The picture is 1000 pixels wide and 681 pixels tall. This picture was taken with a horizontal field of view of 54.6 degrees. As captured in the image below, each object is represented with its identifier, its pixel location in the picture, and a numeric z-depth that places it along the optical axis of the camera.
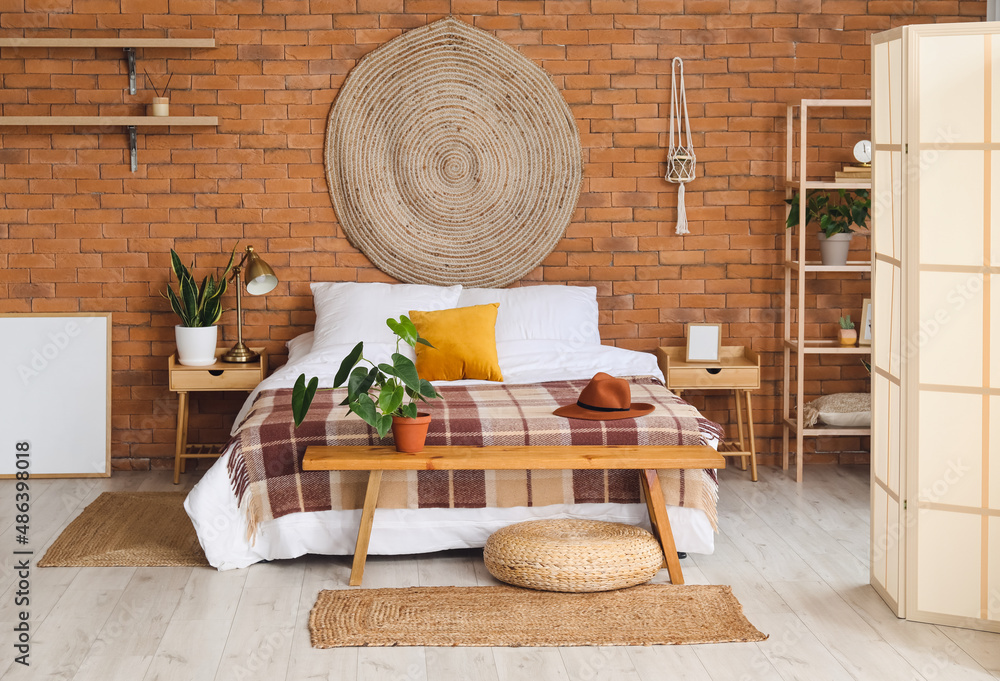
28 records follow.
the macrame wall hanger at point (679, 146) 4.84
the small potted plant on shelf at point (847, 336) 4.74
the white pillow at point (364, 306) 4.40
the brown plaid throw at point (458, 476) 3.42
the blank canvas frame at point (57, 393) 4.70
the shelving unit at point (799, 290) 4.57
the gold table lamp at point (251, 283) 4.50
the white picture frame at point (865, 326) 4.71
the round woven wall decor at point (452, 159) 4.77
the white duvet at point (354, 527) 3.34
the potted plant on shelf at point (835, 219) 4.64
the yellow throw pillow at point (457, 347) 4.20
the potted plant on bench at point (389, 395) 3.17
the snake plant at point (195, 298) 4.56
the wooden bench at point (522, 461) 3.20
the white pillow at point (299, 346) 4.54
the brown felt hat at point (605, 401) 3.56
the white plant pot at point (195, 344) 4.54
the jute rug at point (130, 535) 3.48
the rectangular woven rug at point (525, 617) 2.80
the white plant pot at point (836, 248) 4.68
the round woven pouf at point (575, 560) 3.07
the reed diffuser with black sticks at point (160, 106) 4.60
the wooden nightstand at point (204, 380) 4.54
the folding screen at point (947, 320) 2.79
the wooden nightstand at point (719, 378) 4.59
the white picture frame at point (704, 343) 4.72
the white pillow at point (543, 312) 4.50
